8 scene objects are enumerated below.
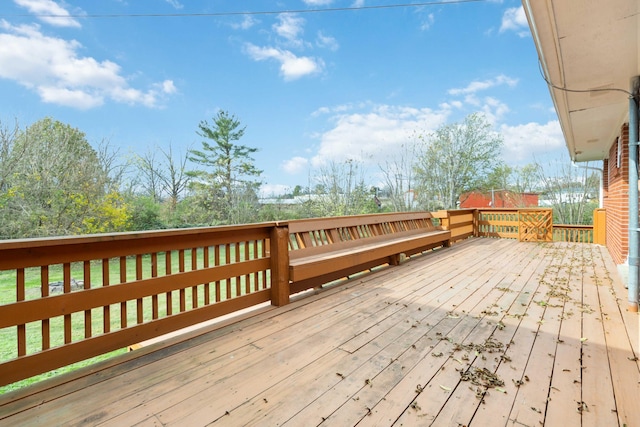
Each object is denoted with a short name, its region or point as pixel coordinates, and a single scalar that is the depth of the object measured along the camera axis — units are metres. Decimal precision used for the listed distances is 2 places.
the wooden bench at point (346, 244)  3.27
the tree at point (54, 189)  7.29
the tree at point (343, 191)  11.07
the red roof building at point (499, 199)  12.62
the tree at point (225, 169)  12.75
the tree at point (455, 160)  12.42
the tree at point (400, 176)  11.48
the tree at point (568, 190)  10.81
